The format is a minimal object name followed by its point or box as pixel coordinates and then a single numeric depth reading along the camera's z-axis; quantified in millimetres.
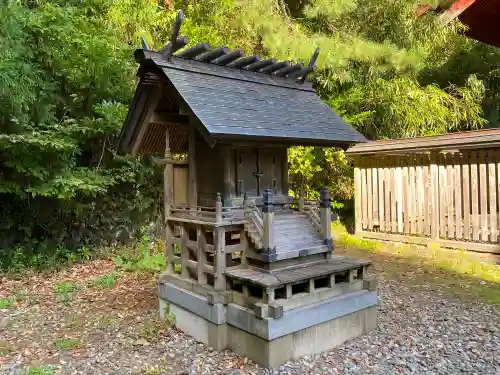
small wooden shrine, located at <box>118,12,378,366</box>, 4406
